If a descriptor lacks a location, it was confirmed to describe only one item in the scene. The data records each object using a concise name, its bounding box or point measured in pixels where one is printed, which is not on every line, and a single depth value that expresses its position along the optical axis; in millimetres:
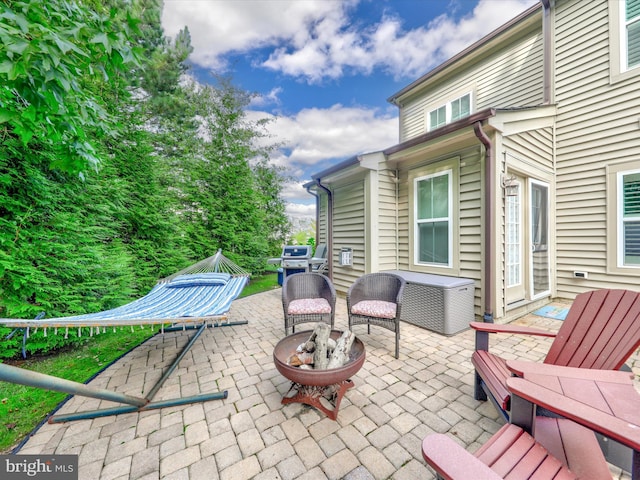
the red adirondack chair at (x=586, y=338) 1422
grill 5760
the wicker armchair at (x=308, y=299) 3066
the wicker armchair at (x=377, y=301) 2848
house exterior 3734
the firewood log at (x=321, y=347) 1920
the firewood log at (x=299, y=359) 1963
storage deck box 3389
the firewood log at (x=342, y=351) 1909
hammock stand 1309
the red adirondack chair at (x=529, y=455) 833
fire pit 1665
